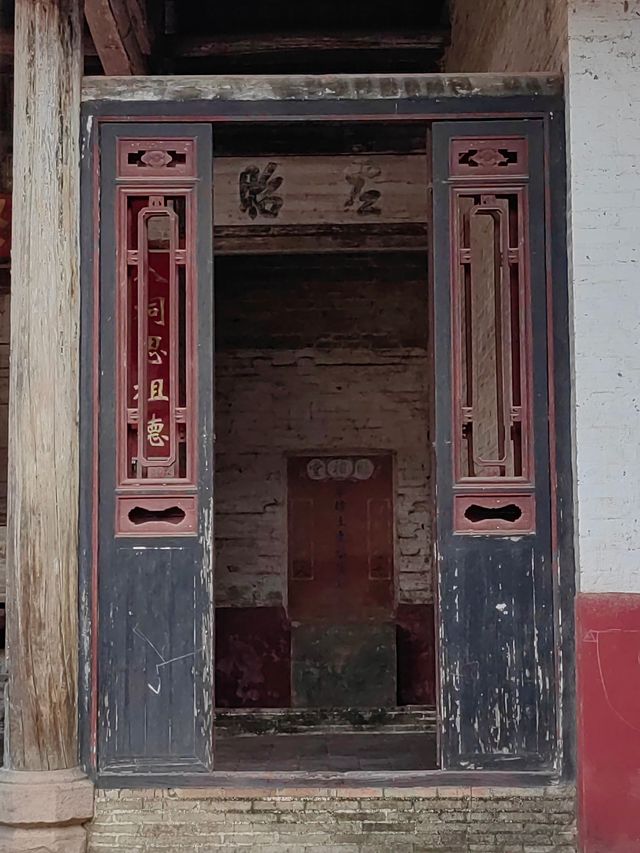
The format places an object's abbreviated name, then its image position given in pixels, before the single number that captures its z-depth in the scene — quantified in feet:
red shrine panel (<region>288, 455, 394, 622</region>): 30.09
